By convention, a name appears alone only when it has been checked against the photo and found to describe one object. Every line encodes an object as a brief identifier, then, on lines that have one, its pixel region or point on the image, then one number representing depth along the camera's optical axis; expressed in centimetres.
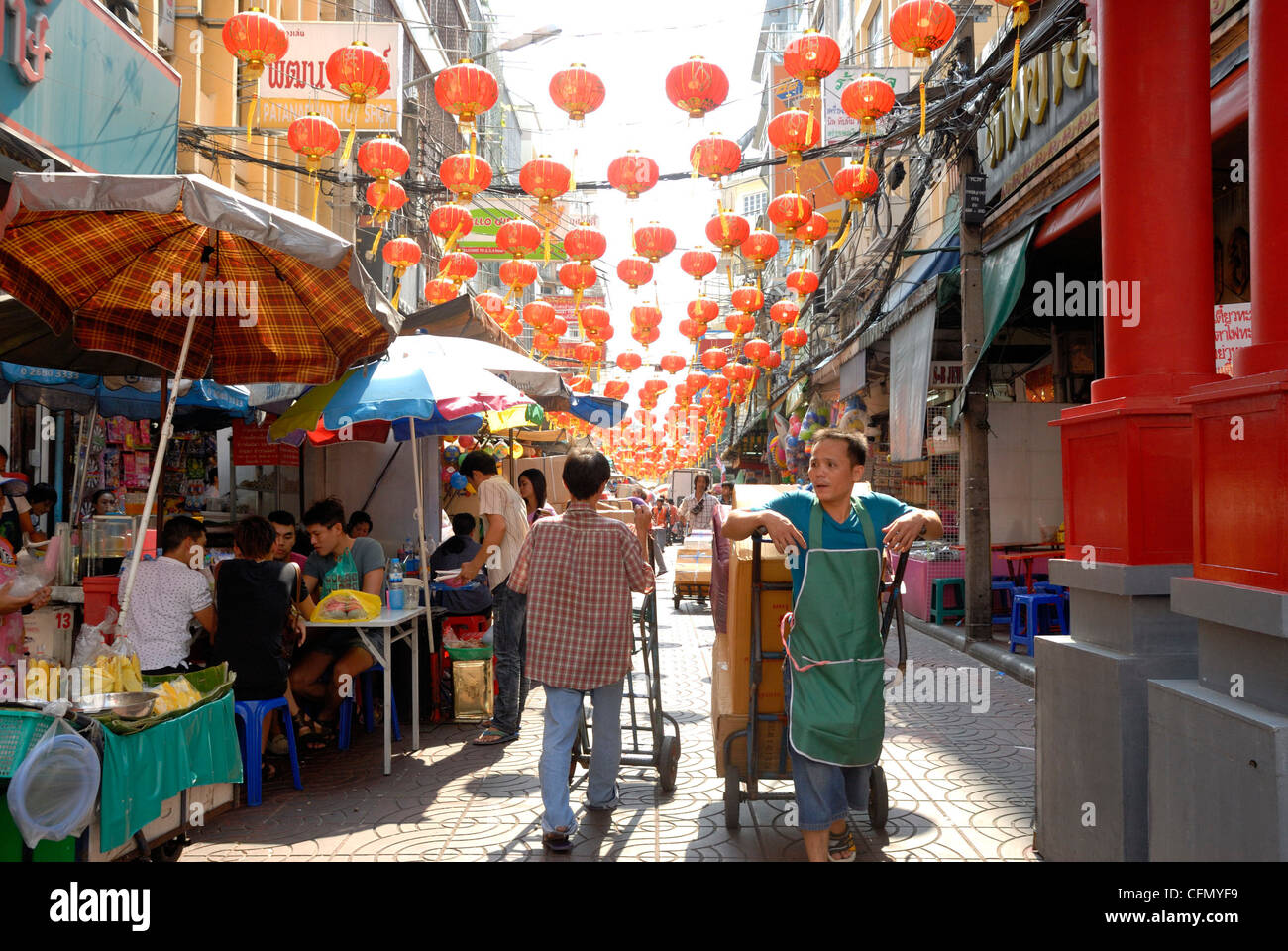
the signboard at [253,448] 1059
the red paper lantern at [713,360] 2300
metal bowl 399
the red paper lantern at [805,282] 1464
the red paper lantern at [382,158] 1030
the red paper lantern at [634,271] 1425
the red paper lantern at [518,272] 1389
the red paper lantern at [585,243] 1267
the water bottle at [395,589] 673
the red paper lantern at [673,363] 2400
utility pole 1033
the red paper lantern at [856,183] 994
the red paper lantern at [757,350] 1950
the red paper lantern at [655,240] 1228
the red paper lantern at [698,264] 1438
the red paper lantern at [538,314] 1598
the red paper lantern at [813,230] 1196
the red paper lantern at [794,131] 937
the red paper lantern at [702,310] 1806
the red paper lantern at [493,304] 1828
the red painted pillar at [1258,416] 288
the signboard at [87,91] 648
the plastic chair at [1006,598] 1107
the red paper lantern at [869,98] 891
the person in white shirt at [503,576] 679
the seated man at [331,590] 657
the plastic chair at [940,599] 1212
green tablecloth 375
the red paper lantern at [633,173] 1043
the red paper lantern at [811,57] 841
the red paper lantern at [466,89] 885
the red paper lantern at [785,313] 1720
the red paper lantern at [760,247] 1301
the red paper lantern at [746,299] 1672
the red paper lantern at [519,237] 1229
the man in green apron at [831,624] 381
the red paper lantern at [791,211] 1141
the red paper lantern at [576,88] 881
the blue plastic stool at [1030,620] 950
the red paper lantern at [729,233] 1193
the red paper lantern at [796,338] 1833
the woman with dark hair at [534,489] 730
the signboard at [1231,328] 591
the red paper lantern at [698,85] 868
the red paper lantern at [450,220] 1212
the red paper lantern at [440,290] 1364
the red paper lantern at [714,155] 978
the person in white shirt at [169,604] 538
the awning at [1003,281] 923
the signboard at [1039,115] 859
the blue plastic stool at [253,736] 540
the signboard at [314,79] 1353
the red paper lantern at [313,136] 1008
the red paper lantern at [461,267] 1445
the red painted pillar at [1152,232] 400
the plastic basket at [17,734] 346
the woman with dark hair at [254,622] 557
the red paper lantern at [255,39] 820
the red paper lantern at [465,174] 1008
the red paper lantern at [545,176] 1032
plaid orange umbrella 417
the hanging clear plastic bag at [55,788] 332
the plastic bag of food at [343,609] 618
